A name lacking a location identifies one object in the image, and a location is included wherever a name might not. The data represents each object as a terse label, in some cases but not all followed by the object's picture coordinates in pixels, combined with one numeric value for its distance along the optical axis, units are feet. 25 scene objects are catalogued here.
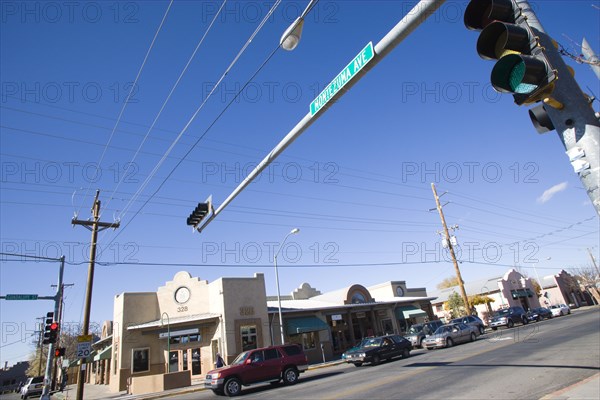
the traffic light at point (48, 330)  67.98
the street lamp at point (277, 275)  86.84
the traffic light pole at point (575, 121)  8.63
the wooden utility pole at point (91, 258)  60.18
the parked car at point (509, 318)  122.83
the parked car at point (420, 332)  96.67
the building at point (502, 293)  182.29
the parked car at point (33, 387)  123.76
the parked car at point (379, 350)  73.92
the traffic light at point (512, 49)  8.95
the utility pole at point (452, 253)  109.09
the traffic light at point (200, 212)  34.27
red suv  53.67
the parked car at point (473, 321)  94.27
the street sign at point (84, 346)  61.87
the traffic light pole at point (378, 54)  14.73
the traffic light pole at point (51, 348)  66.74
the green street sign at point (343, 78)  18.06
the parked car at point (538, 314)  139.13
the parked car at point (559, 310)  153.89
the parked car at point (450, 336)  83.82
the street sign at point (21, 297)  72.16
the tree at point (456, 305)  164.82
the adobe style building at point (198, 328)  91.81
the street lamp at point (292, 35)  18.71
